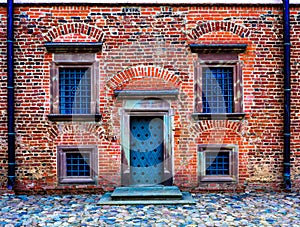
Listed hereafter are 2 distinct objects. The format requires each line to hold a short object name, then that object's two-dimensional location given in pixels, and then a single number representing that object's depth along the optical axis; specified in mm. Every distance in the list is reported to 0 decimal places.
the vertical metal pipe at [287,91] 8297
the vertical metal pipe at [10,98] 8156
